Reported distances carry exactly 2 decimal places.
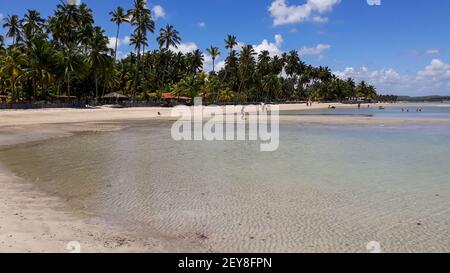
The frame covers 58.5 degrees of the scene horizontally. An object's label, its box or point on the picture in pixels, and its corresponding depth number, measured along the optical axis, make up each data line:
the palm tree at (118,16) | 76.00
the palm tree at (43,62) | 57.06
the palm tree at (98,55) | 65.69
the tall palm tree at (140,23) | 76.75
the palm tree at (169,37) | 91.88
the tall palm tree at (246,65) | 110.69
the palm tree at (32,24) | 76.44
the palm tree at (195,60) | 109.94
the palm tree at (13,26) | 79.44
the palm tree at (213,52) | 103.81
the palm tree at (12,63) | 52.97
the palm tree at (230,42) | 104.62
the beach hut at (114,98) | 73.15
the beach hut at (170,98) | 82.38
